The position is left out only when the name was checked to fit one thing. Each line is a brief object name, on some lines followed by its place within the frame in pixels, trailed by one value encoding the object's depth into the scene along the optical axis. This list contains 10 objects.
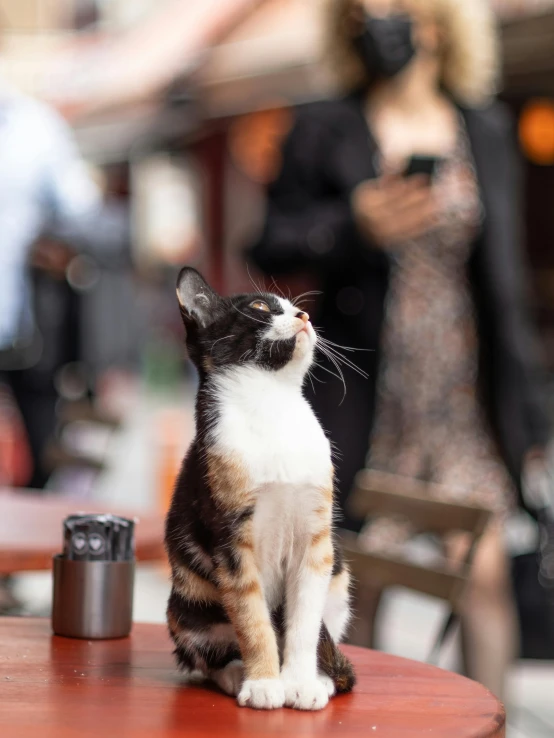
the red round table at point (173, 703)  2.07
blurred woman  5.13
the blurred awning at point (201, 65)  13.98
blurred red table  3.88
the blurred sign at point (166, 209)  25.29
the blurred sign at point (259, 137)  18.27
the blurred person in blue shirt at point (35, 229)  7.44
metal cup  2.87
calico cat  2.27
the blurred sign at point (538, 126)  16.35
